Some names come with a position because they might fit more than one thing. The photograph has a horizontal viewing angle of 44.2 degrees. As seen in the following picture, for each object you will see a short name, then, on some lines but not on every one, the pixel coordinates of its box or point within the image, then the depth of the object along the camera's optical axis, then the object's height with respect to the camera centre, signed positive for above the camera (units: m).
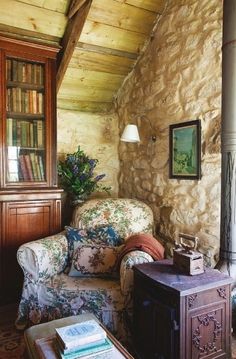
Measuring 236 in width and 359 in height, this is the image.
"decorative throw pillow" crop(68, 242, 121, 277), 2.08 -0.65
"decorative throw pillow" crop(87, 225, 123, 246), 2.27 -0.51
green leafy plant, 2.75 -0.04
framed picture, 2.27 +0.18
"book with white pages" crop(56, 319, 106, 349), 1.10 -0.64
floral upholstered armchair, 1.84 -0.70
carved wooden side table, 1.41 -0.73
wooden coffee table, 1.15 -0.73
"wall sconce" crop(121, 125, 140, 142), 2.67 +0.34
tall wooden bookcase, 2.34 +0.16
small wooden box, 1.58 -0.50
